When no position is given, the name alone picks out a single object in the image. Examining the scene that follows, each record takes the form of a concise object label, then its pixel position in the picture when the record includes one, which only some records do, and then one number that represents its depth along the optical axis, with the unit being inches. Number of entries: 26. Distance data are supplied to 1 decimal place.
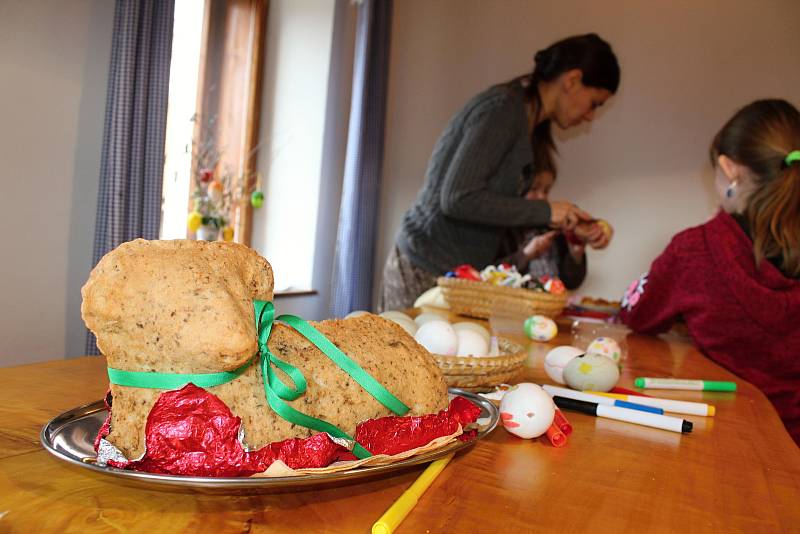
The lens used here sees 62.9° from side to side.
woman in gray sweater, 72.9
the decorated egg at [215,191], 114.8
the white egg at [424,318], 37.2
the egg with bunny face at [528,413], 22.6
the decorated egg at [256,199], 122.6
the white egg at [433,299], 67.9
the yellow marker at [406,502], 14.4
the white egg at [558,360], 32.9
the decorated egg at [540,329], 50.6
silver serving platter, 14.3
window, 114.0
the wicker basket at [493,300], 57.7
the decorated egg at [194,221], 108.0
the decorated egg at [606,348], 38.9
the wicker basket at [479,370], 26.9
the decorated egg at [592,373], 30.7
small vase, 112.0
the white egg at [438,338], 29.8
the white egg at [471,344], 31.4
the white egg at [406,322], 32.6
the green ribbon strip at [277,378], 15.7
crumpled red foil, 15.2
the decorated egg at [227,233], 113.2
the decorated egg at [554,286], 59.5
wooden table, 15.1
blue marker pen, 27.7
